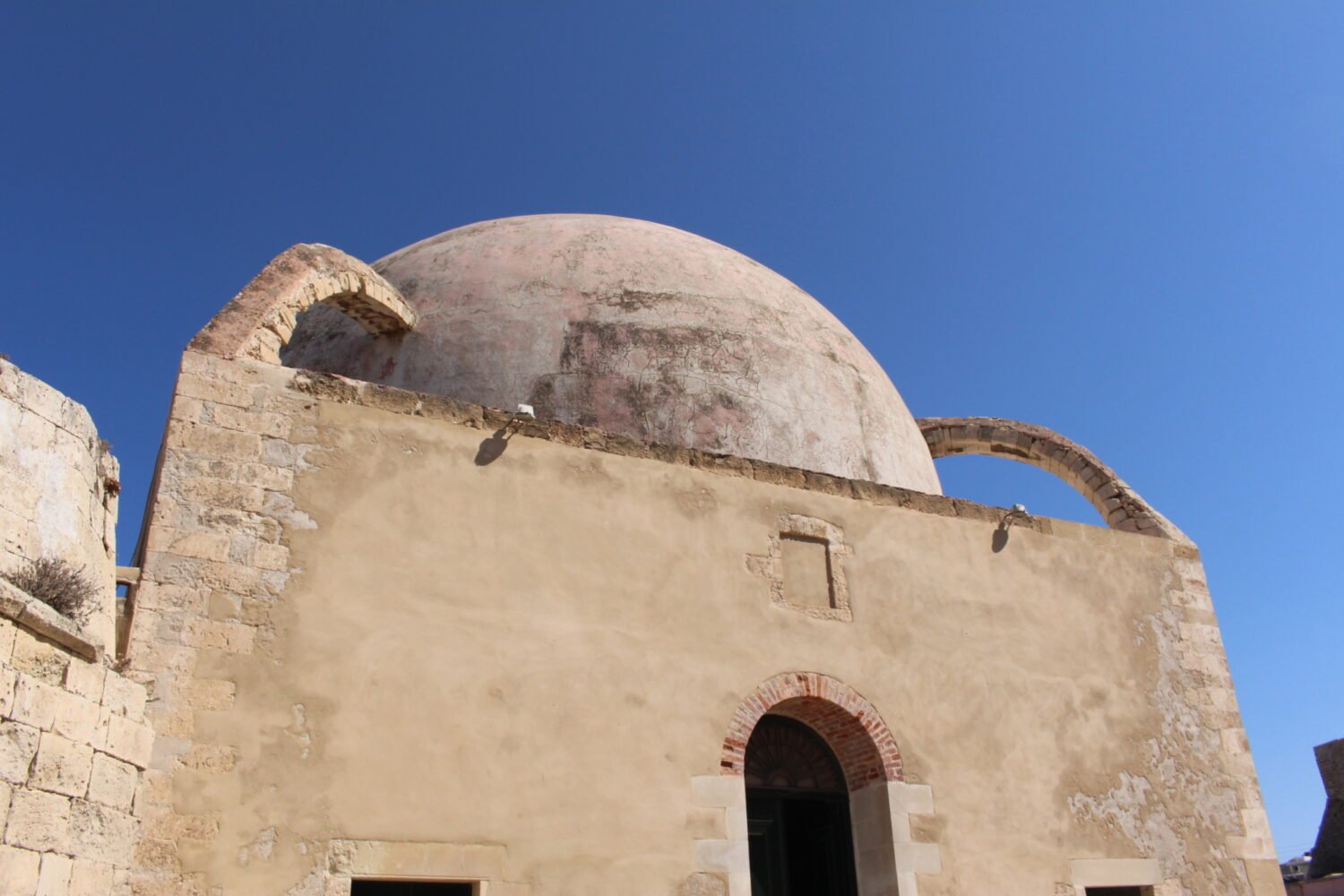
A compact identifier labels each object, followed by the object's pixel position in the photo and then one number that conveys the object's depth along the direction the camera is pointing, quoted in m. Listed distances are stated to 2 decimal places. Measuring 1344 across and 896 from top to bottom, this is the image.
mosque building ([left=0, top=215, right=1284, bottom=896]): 4.76
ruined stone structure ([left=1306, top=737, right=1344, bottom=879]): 14.97
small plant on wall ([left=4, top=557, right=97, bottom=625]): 4.20
